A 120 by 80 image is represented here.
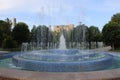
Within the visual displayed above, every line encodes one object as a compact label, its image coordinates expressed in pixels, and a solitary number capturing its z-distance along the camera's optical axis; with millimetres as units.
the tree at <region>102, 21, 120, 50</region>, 12462
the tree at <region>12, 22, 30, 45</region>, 13808
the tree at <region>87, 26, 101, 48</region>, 17438
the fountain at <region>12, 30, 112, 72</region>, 4145
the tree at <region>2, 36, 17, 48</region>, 11886
